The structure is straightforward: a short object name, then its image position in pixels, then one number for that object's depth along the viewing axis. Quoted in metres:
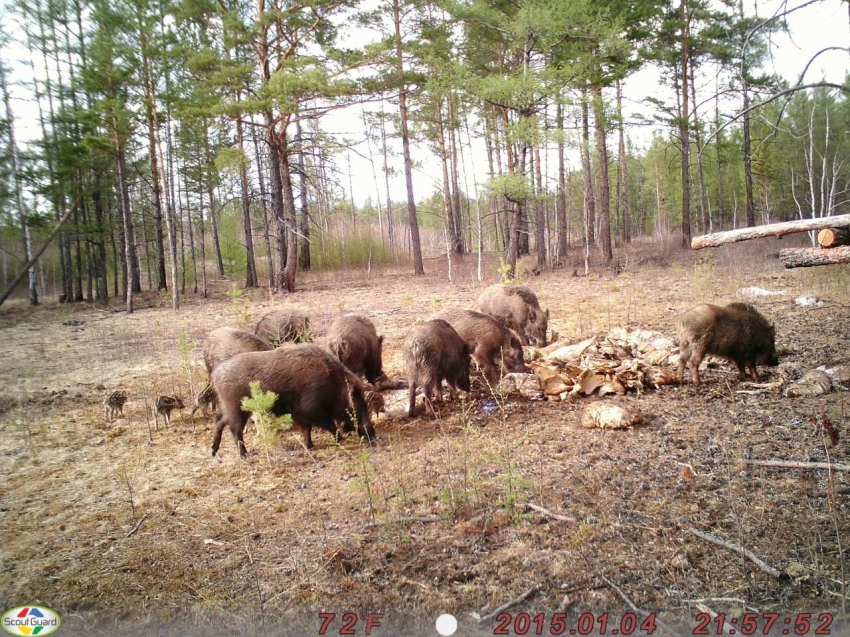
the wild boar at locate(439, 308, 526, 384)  5.89
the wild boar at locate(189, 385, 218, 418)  5.25
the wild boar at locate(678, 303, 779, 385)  5.25
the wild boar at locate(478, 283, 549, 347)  7.88
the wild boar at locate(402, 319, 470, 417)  5.14
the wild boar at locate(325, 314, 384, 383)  5.72
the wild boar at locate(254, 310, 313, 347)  7.04
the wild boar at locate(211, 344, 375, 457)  4.23
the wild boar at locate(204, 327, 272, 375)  5.26
